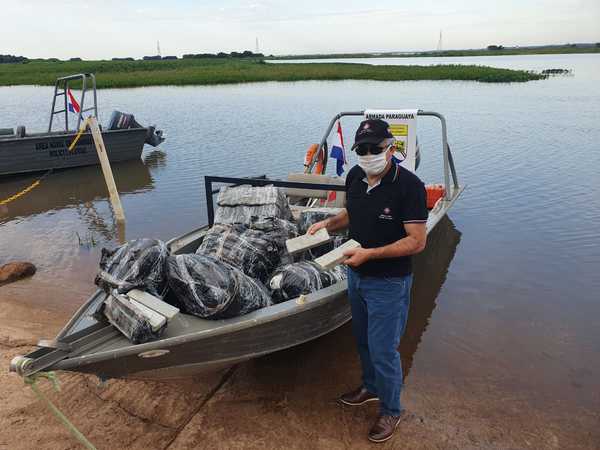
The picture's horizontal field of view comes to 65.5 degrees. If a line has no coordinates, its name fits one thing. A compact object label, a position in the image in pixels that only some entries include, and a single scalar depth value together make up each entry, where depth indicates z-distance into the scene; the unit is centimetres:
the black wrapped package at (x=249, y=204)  458
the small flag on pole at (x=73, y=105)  1030
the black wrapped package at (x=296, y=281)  373
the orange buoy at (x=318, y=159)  751
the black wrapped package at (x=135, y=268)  322
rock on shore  606
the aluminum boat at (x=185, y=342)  289
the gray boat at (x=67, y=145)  1145
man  276
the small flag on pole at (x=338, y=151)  736
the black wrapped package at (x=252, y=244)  396
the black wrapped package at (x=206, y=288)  322
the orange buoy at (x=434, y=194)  735
